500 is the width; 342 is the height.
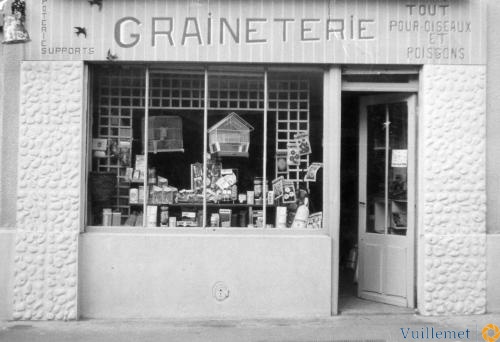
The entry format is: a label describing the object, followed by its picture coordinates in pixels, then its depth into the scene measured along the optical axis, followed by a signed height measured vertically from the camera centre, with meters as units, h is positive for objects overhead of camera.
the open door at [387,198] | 7.79 -0.30
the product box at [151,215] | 7.59 -0.52
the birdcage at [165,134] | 7.61 +0.46
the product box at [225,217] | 7.63 -0.54
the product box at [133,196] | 7.64 -0.30
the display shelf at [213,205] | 7.64 -0.39
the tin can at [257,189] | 7.68 -0.19
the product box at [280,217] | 7.67 -0.53
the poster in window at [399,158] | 7.87 +0.21
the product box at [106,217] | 7.59 -0.55
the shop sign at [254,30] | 7.35 +1.68
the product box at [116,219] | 7.61 -0.58
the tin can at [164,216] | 7.62 -0.53
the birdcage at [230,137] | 7.66 +0.44
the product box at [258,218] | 7.64 -0.55
